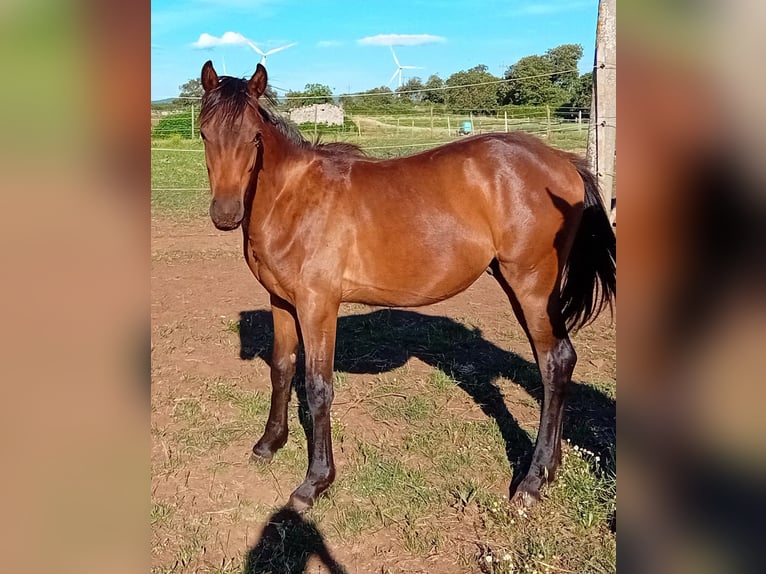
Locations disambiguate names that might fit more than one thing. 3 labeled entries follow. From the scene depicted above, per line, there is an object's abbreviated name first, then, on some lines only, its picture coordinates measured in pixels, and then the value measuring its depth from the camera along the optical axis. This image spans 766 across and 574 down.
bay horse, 3.31
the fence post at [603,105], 5.36
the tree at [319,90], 17.73
